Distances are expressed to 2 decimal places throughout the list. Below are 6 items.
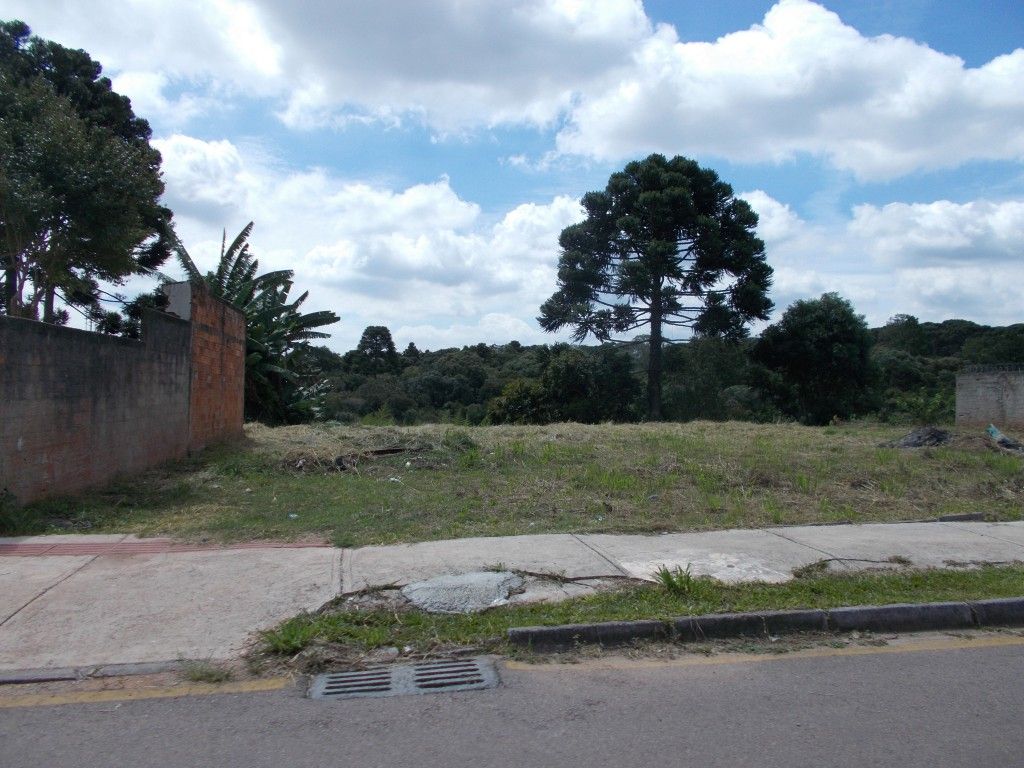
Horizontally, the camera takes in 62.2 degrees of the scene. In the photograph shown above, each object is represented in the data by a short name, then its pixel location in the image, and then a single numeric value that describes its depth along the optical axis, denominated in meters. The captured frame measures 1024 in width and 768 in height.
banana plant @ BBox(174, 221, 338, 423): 24.47
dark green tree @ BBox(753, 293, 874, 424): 36.31
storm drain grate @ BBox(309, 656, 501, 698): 4.93
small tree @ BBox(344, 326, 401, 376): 60.56
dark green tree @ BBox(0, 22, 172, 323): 14.61
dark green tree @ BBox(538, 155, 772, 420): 33.78
